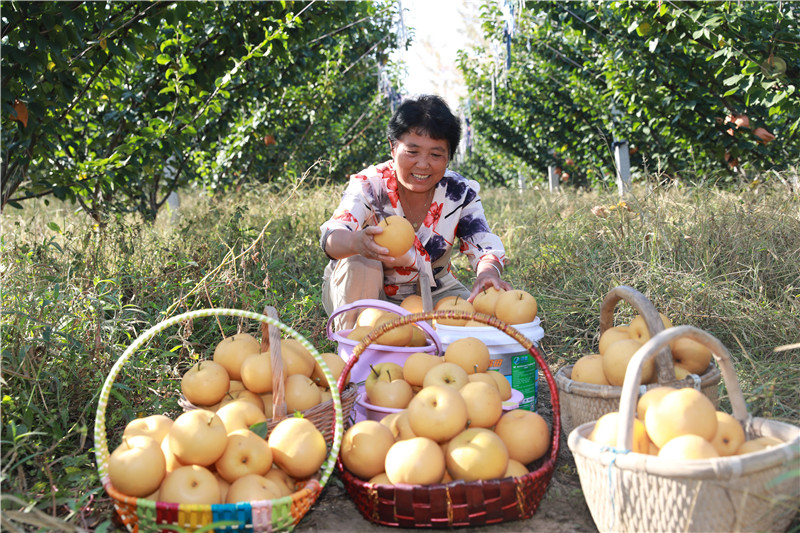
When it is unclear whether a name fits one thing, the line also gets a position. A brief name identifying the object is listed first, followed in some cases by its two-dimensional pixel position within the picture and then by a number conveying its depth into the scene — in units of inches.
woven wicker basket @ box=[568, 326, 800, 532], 54.2
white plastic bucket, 91.0
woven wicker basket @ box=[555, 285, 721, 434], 73.4
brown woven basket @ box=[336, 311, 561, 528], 63.5
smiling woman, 114.4
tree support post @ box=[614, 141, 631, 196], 282.4
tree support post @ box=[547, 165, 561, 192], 465.1
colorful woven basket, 58.1
